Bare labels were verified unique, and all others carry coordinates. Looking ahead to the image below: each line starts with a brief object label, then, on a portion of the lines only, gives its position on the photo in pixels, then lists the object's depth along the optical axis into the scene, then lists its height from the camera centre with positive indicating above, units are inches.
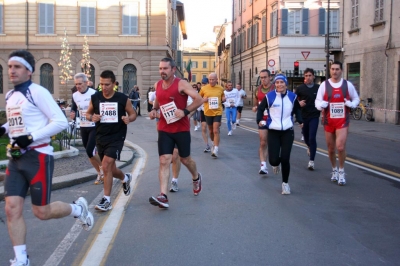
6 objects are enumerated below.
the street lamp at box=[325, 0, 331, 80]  1183.8 +90.1
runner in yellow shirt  497.7 -8.4
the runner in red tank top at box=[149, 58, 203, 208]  281.1 -8.9
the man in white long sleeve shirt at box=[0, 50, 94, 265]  179.3 -13.0
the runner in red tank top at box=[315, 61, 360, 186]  357.1 -3.4
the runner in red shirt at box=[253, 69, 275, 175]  395.9 -1.4
